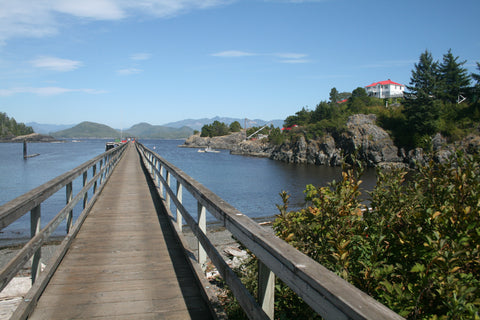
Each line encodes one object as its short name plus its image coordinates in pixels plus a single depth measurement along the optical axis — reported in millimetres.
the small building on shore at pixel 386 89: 137500
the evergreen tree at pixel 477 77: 69562
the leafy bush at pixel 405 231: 2428
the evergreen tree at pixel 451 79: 75375
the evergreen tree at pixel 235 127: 191238
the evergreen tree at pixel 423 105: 67875
